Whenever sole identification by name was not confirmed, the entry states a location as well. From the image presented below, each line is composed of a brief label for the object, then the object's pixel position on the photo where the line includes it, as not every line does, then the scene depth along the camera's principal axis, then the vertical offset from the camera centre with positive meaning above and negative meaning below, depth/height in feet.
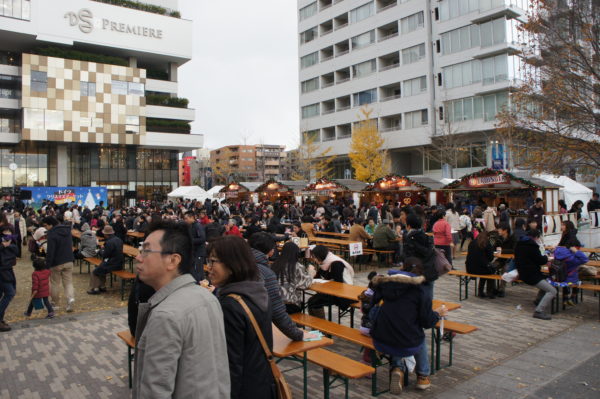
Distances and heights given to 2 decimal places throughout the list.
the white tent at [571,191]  68.59 +1.83
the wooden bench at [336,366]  12.95 -5.17
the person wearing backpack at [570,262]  24.72 -3.56
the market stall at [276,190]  100.22 +3.94
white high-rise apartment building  111.75 +41.79
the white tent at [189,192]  102.08 +3.93
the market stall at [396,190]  71.20 +2.51
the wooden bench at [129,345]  15.89 -5.18
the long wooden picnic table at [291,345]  12.24 -4.26
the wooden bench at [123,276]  29.28 -4.76
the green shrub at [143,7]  153.65 +76.76
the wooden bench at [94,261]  34.22 -4.40
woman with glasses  7.34 -1.94
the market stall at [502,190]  55.83 +1.93
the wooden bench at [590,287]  23.62 -4.89
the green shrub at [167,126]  158.61 +32.03
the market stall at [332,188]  83.66 +3.73
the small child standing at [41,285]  24.64 -4.53
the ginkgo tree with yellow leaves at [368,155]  132.67 +16.01
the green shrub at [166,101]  157.89 +41.50
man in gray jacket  5.84 -1.81
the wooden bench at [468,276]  27.61 -4.90
